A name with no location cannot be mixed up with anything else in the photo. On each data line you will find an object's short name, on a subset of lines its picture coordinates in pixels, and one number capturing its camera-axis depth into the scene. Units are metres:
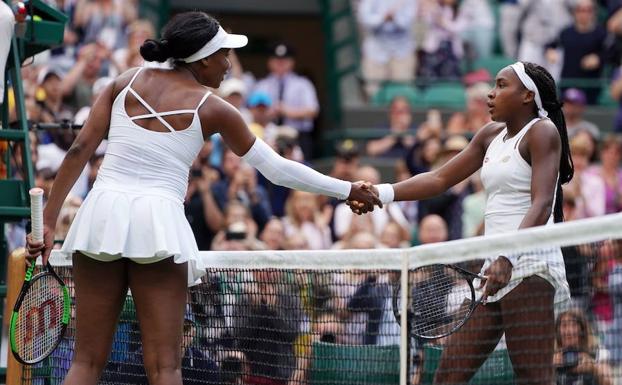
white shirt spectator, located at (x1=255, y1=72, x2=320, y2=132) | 31.97
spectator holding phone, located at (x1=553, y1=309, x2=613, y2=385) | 11.07
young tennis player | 12.10
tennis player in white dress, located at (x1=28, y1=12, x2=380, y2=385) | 12.04
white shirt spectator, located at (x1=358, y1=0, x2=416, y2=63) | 33.81
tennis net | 11.22
